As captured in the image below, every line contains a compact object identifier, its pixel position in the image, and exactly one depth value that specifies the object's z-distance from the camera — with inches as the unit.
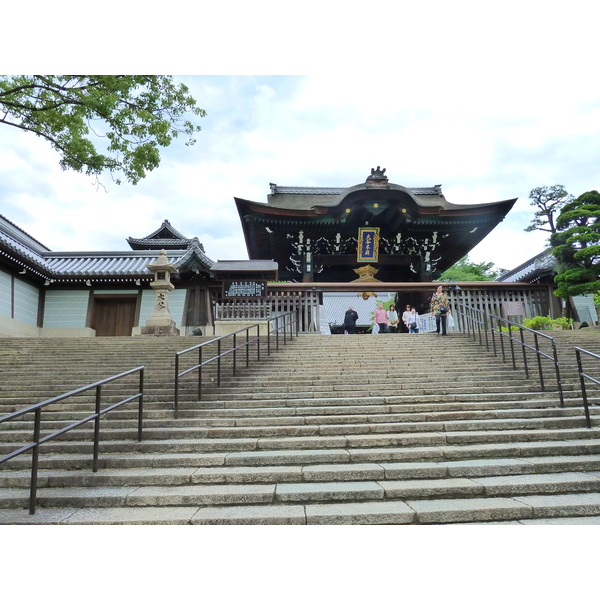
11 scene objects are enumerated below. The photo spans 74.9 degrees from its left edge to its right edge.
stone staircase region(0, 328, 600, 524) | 130.7
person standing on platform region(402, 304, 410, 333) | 508.1
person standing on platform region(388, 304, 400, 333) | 533.3
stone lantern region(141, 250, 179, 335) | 456.5
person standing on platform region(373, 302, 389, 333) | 491.0
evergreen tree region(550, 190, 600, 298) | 454.3
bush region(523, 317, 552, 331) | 443.8
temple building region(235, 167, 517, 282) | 522.3
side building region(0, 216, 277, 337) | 591.2
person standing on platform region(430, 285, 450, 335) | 397.4
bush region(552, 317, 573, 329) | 444.8
